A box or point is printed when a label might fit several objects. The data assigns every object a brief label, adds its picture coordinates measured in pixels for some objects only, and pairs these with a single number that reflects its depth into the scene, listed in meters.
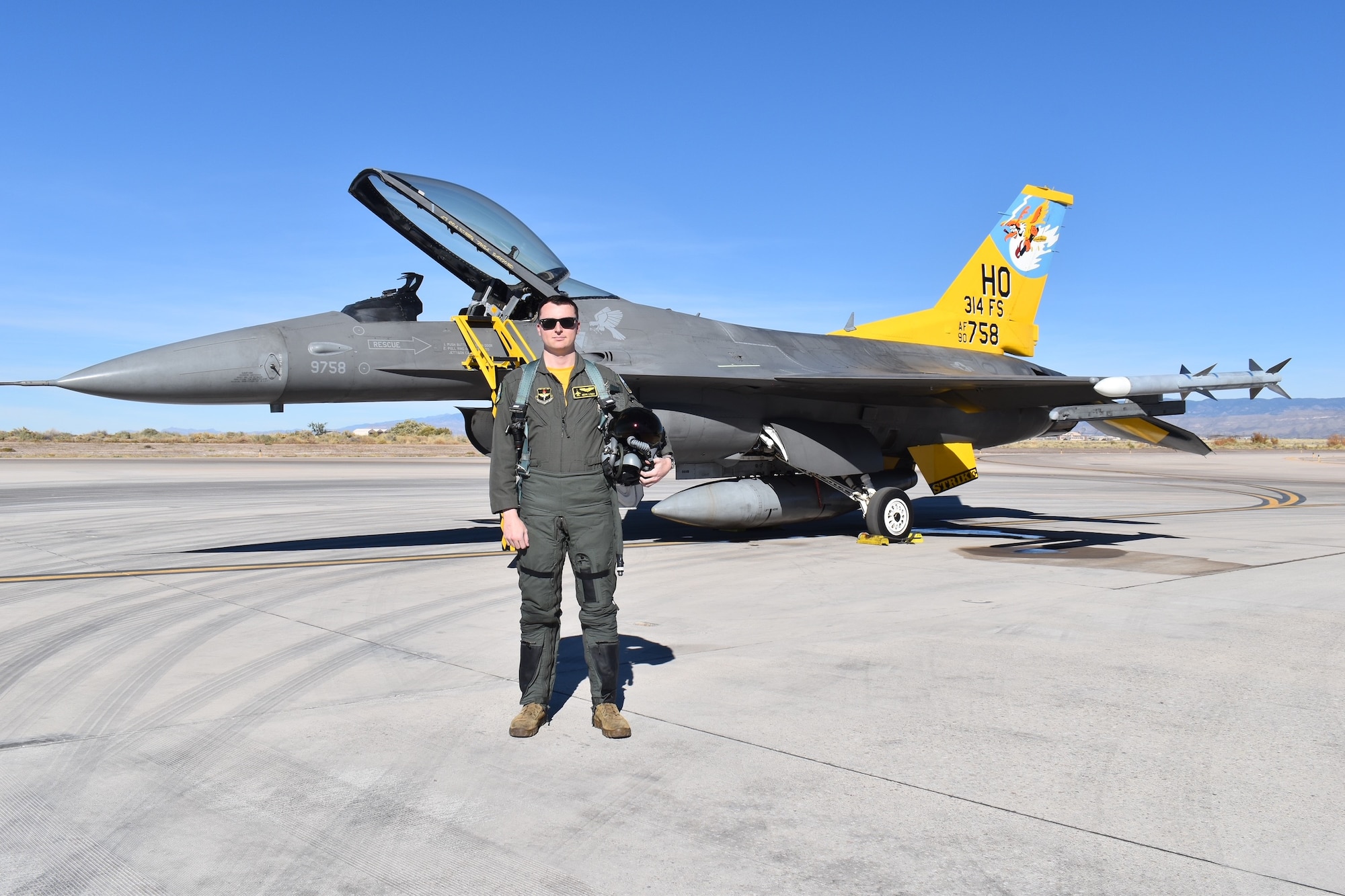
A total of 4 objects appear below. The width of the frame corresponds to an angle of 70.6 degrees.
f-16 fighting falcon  10.07
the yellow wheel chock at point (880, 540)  12.33
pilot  4.55
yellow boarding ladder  10.84
